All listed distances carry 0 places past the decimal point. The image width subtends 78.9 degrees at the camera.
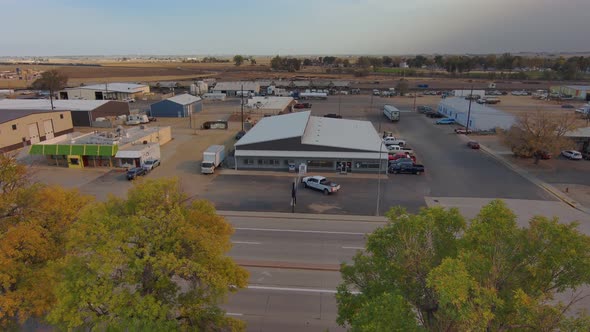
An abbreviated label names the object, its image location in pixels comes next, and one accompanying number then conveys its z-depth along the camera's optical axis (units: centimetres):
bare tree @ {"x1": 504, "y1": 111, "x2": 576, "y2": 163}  3769
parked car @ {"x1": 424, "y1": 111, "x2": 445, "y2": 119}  6881
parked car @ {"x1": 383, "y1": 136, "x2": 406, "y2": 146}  4531
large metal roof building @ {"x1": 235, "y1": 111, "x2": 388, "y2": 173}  3706
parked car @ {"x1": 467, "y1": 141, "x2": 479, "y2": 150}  4681
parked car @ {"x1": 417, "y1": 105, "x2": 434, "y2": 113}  7275
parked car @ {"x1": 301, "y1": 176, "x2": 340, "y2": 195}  3145
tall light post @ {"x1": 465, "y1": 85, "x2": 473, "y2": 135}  5747
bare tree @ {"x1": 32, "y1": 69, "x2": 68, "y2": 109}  9594
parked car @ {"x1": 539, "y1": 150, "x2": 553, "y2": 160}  4069
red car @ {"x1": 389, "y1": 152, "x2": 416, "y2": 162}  4041
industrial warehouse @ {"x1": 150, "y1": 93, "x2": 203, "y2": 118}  6874
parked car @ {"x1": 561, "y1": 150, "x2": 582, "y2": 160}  4153
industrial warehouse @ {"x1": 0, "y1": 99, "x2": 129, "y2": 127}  5969
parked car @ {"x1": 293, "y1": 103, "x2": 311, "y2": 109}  7963
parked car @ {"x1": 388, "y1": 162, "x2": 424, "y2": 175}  3666
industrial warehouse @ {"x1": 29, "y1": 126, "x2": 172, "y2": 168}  3831
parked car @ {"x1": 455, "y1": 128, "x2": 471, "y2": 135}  5544
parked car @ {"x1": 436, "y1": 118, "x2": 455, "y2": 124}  6288
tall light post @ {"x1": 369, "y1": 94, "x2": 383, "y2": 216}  2764
